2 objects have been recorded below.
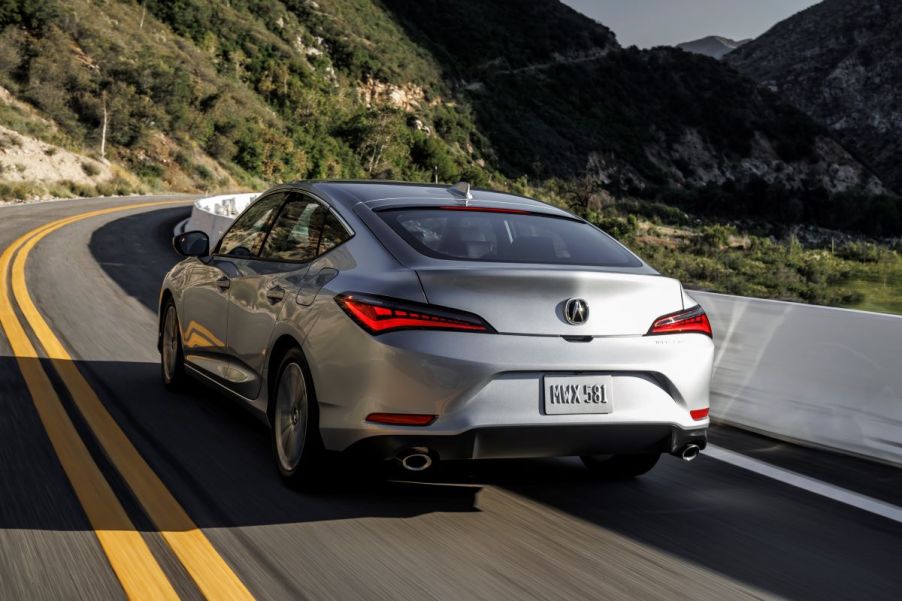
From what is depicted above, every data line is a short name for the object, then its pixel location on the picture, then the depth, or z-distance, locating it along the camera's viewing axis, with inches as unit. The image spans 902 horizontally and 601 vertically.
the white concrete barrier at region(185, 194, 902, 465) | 246.1
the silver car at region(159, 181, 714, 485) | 165.0
